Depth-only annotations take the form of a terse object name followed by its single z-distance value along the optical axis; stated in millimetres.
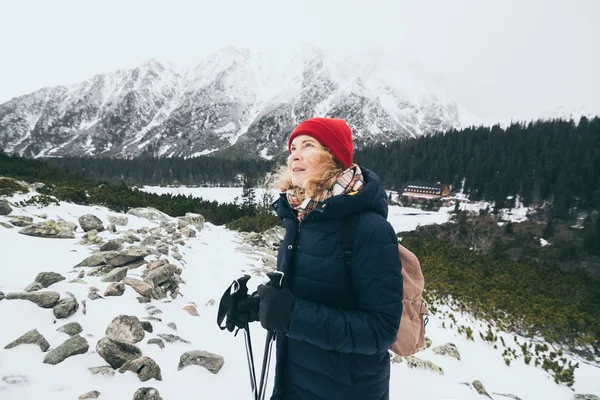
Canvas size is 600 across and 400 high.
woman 1389
